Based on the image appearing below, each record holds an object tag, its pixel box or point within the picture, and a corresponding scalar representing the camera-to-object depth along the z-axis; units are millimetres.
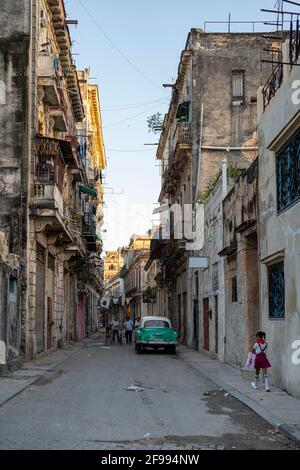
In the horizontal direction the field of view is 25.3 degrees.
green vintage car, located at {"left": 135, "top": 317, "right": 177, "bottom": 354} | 28516
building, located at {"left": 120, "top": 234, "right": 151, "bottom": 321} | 77250
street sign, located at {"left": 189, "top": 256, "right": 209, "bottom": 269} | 25016
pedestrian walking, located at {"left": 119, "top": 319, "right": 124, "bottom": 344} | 39288
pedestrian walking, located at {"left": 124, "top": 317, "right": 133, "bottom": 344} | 39062
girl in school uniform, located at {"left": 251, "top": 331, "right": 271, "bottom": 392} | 14086
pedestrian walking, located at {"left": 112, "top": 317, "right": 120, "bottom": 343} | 38938
